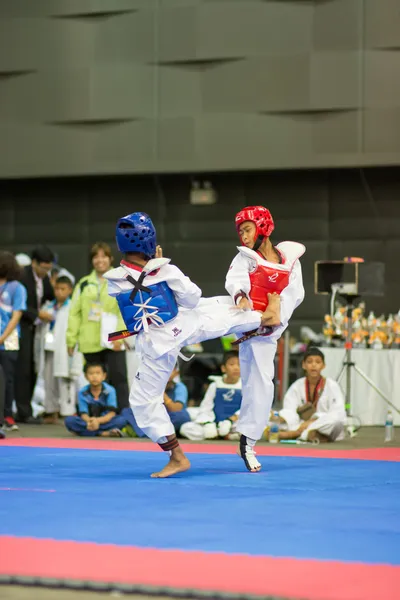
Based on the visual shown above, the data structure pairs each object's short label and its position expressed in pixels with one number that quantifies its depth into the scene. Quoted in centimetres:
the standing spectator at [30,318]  1447
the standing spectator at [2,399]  1152
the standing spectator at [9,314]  1240
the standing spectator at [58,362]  1461
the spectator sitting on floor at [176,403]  1220
